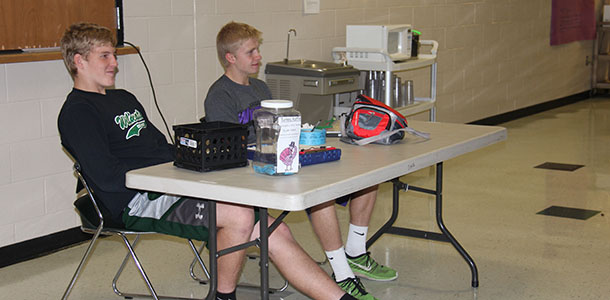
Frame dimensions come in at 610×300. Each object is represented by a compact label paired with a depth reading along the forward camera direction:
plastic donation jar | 2.11
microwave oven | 4.82
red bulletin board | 8.54
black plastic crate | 2.17
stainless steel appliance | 4.37
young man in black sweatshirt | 2.42
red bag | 2.68
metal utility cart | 4.75
